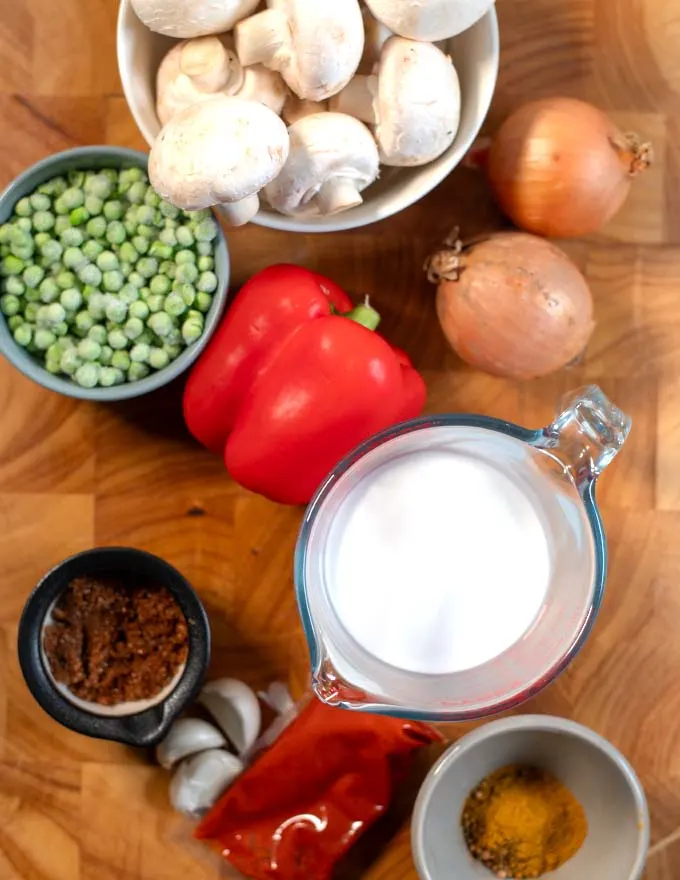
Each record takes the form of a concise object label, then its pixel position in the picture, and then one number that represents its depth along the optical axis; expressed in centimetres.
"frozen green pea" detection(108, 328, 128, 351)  88
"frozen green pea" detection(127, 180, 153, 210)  88
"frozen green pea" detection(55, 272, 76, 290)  87
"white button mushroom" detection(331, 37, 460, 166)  81
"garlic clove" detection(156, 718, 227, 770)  96
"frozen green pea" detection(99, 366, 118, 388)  88
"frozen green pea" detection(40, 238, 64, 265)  87
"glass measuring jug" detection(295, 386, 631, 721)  77
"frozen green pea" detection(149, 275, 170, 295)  88
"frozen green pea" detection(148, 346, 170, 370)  88
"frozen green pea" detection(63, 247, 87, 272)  87
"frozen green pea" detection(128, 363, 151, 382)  88
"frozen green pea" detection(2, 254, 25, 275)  88
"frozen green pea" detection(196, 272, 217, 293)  88
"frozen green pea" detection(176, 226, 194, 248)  87
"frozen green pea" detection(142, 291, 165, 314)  88
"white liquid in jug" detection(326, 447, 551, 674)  77
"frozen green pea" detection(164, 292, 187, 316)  87
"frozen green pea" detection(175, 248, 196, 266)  88
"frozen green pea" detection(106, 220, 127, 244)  88
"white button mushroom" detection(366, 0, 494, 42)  78
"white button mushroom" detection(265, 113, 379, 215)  81
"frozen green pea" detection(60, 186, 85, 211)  88
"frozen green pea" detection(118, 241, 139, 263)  88
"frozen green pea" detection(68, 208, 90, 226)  87
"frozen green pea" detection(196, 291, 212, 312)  89
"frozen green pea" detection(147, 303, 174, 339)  87
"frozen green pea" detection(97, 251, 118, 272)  87
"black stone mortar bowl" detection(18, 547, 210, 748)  88
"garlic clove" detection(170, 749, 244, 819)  96
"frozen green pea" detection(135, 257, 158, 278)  89
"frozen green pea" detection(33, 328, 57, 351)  88
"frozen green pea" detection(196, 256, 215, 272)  89
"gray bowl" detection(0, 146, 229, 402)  87
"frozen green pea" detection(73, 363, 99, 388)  87
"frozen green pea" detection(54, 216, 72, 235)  88
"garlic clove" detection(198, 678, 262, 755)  97
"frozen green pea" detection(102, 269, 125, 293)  88
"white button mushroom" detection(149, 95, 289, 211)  76
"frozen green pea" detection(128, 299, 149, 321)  88
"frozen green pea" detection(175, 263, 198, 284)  87
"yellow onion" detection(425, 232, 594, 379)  89
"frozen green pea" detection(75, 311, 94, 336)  88
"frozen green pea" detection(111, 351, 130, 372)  88
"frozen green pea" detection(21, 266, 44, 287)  87
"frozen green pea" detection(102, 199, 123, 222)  88
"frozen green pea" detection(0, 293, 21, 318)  88
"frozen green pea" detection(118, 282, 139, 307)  88
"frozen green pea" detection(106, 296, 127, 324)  87
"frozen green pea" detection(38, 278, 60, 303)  87
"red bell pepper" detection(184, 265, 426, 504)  87
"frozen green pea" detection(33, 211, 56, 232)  87
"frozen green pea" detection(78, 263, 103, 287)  87
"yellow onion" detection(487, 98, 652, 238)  89
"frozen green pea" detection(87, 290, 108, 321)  87
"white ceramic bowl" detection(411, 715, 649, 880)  87
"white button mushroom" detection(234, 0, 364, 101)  78
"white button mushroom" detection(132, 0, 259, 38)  78
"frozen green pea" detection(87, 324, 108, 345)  88
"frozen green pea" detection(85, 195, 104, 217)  88
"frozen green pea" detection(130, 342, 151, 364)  88
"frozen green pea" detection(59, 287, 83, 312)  87
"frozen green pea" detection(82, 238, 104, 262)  88
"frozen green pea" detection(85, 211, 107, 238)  88
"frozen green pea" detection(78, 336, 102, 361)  87
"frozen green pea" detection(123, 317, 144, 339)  87
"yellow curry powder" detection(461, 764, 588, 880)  94
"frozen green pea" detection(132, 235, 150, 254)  89
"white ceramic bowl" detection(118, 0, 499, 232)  85
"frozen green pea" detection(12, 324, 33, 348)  88
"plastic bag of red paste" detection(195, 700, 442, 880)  95
